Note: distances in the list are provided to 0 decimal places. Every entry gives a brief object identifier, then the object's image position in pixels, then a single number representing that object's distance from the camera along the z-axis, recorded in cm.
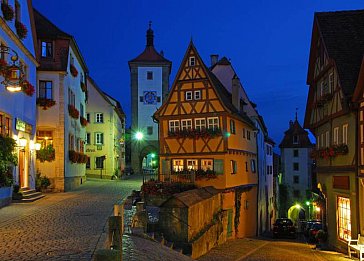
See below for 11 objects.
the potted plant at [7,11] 1985
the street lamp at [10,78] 1509
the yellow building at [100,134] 4958
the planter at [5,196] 1925
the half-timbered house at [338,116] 1875
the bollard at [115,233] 924
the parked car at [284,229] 3475
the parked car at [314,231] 2797
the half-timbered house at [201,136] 2827
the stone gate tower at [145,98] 6431
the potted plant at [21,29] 2205
